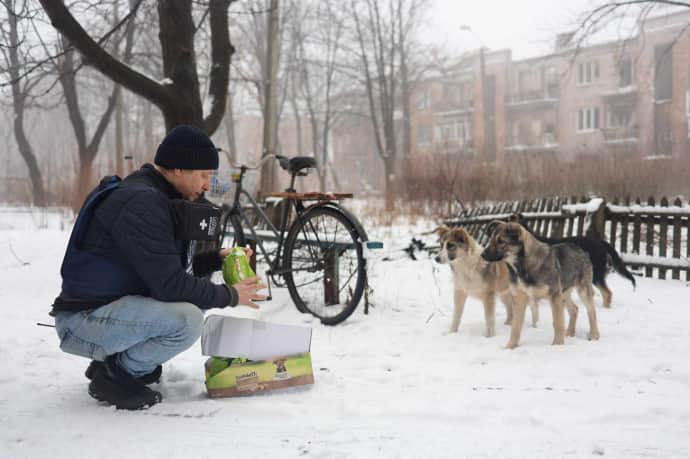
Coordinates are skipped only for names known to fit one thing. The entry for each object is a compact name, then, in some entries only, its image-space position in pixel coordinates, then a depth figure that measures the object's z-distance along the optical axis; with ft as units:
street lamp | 129.45
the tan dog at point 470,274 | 14.65
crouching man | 8.34
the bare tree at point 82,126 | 39.70
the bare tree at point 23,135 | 19.66
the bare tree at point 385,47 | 71.36
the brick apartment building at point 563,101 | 94.12
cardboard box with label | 9.69
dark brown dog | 13.42
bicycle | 15.11
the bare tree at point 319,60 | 76.74
